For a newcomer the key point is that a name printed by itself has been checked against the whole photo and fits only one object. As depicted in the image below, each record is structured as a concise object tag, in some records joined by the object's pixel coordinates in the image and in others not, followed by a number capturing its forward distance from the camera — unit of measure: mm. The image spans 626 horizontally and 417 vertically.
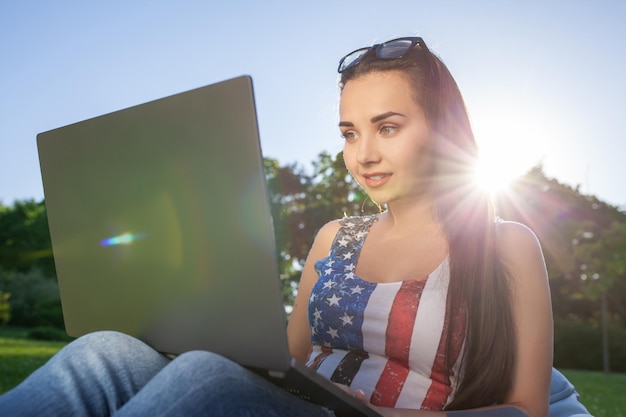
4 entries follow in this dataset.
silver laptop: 1150
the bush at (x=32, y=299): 22859
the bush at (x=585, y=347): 15594
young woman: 1423
